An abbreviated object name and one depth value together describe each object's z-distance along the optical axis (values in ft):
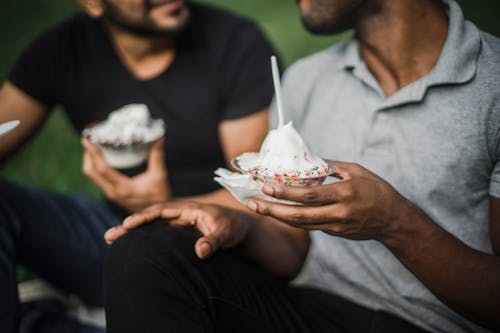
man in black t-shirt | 3.40
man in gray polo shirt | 2.35
